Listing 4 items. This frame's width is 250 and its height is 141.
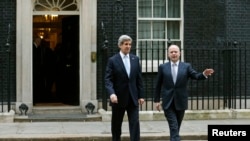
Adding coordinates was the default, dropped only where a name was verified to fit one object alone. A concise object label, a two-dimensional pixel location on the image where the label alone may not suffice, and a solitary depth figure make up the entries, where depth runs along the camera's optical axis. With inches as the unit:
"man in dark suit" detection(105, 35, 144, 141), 395.5
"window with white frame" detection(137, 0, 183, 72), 613.9
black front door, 615.2
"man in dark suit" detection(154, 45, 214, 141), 387.9
